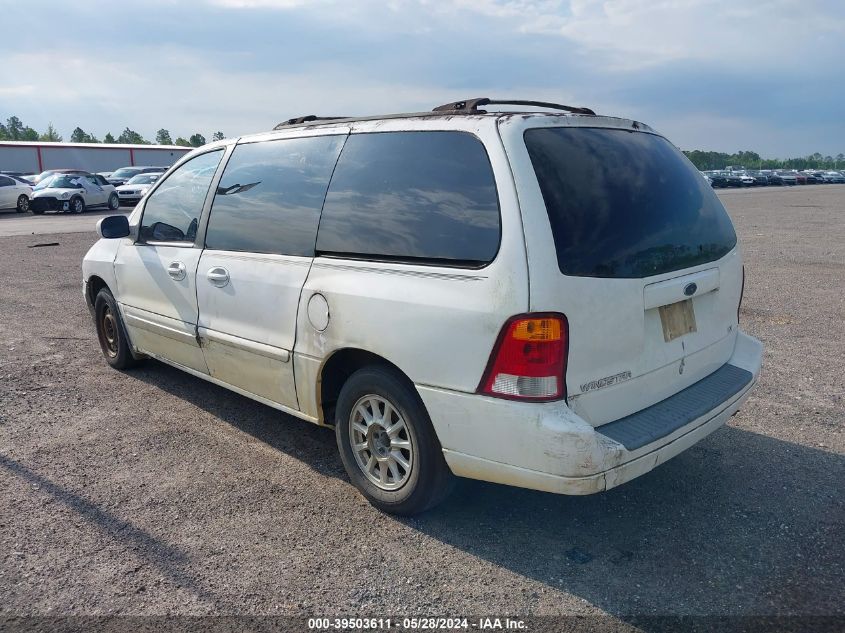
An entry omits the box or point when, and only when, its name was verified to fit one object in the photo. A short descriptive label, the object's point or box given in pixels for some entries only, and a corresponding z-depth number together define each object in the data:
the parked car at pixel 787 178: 71.44
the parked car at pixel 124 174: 33.59
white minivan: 2.90
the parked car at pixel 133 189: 29.90
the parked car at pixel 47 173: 28.19
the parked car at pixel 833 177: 79.12
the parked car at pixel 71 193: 26.42
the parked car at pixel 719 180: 62.23
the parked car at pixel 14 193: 26.67
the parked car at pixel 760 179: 66.75
